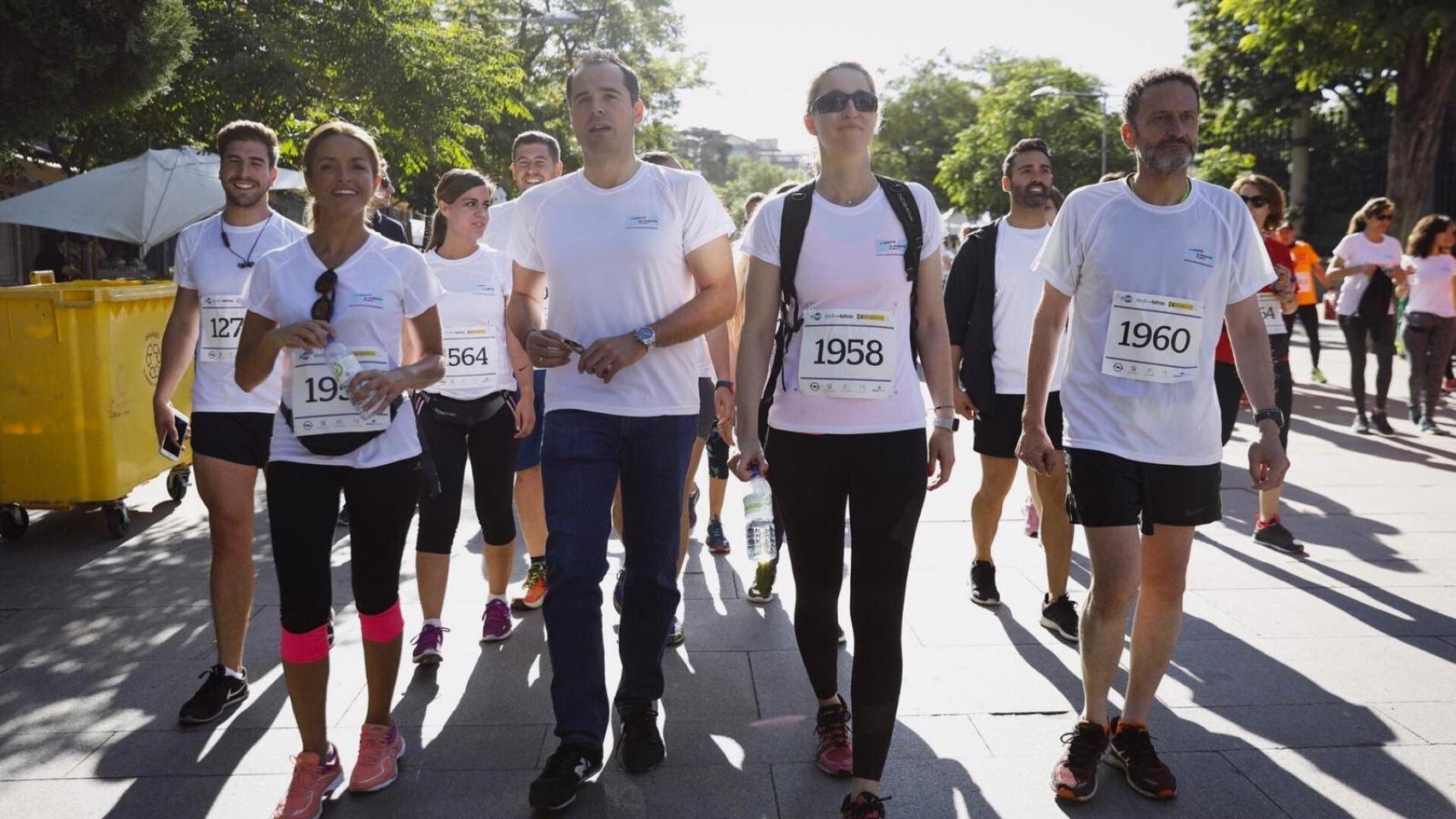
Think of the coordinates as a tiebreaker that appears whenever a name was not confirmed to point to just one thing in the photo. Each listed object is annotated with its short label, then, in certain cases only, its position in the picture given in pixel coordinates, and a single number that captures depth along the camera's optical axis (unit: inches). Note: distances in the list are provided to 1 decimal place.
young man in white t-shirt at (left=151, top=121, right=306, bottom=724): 169.8
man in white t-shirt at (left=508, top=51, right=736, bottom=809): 145.9
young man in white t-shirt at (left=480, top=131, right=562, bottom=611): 220.8
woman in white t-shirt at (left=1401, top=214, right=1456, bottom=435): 416.2
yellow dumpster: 278.7
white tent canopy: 521.0
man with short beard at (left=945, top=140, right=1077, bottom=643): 211.3
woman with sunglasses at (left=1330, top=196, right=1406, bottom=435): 416.5
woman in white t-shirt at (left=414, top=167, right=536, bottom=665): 189.2
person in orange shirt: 506.0
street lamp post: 1588.3
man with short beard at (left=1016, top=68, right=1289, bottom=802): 140.4
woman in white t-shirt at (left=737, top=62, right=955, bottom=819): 134.6
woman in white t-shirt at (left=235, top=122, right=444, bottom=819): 135.3
